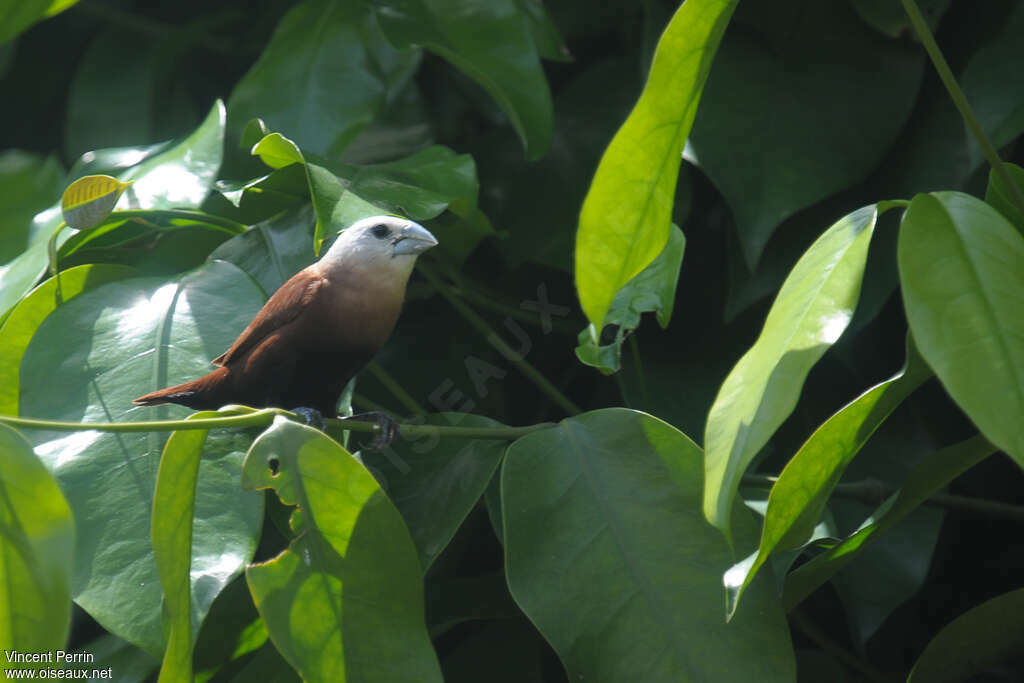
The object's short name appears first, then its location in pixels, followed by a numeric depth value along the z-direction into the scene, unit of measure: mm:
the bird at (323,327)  4577
